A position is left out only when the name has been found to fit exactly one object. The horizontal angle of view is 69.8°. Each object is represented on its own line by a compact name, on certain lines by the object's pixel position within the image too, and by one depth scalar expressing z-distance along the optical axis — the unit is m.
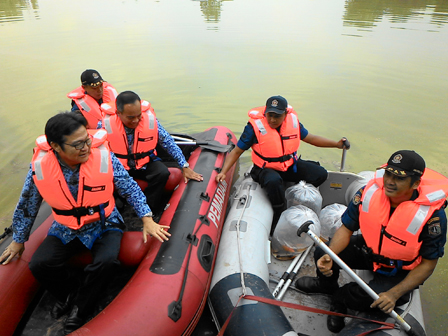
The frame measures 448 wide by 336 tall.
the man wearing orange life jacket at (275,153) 2.98
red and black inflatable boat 1.80
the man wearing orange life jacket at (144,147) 2.90
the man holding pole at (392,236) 1.83
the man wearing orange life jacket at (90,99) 3.66
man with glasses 1.93
